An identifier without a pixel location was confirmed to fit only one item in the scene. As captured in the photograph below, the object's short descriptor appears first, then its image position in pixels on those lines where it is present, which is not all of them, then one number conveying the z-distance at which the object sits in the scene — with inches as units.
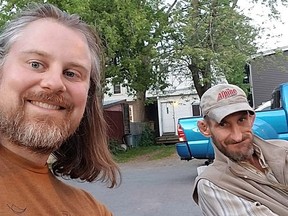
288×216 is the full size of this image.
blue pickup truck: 177.5
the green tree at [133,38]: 416.0
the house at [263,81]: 640.2
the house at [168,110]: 728.1
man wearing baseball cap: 60.0
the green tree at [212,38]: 428.6
